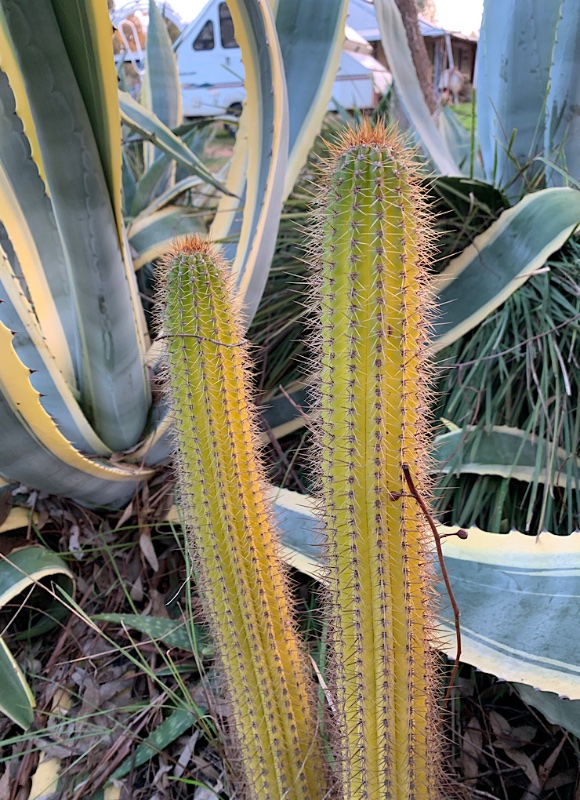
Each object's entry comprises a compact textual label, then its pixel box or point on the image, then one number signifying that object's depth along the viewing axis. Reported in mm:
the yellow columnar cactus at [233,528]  549
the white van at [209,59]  6125
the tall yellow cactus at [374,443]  426
